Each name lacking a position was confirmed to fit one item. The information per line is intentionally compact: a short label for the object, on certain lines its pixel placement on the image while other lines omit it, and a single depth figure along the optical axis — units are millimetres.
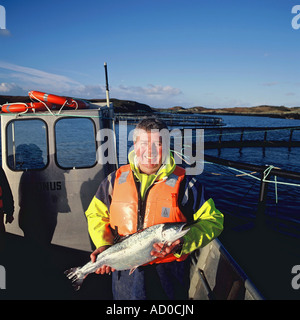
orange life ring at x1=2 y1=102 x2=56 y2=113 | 4590
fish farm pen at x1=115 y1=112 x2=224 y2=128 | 55891
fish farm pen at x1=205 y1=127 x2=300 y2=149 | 28484
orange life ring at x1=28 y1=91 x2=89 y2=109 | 4590
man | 2424
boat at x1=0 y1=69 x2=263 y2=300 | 4660
